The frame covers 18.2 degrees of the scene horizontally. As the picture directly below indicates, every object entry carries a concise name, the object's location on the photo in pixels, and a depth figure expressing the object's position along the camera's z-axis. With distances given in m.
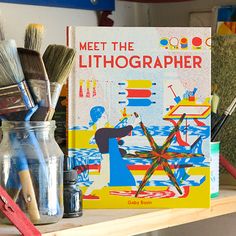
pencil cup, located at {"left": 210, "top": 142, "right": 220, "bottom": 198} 0.99
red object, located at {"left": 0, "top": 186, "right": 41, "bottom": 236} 0.75
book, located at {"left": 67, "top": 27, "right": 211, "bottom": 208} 0.90
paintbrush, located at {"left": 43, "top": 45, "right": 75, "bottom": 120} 0.83
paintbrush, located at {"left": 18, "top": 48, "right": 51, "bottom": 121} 0.79
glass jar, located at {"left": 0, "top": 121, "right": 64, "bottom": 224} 0.79
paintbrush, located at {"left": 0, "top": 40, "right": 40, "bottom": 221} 0.77
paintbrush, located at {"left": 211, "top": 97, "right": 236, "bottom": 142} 1.02
